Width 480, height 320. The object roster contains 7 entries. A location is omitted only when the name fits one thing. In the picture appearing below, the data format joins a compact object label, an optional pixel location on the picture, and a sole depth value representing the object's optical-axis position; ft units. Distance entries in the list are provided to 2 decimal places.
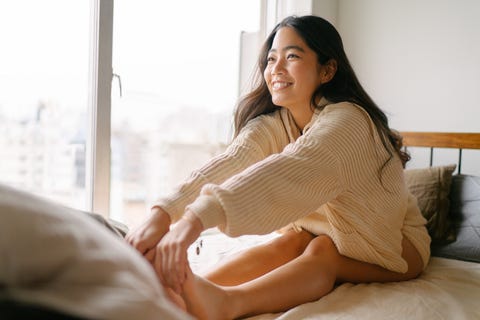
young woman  2.67
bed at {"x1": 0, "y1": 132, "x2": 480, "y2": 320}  1.01
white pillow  1.02
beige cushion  4.96
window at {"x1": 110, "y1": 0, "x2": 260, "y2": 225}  7.28
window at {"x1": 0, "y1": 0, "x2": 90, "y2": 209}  5.95
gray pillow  4.70
